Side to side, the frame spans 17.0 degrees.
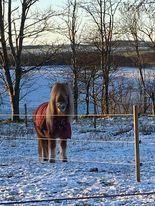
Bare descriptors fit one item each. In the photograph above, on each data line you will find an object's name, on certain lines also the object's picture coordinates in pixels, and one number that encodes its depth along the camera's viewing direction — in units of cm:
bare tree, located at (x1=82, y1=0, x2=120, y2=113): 3212
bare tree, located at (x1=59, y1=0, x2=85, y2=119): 2990
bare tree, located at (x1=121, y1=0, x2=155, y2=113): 3578
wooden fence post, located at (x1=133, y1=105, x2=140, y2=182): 836
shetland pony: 1039
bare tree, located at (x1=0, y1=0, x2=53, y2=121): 2619
